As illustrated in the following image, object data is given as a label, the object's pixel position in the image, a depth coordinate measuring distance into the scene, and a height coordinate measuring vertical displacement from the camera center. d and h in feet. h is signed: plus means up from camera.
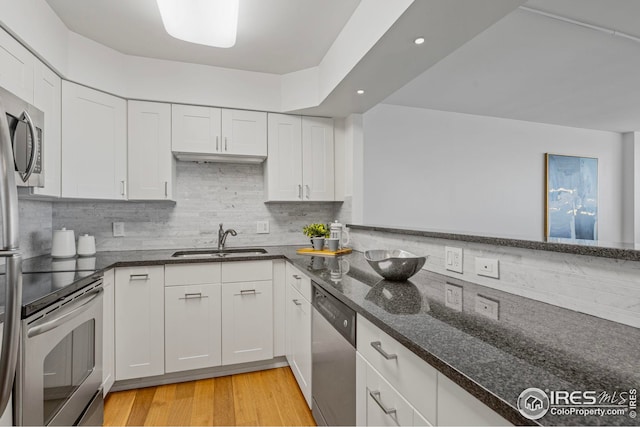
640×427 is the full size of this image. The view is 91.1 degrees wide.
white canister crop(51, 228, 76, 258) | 7.36 -0.76
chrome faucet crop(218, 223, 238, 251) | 8.75 -0.65
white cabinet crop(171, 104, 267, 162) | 8.40 +2.18
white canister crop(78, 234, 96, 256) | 7.72 -0.83
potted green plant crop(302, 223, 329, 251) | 8.20 -0.56
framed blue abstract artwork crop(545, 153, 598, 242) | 13.73 +0.78
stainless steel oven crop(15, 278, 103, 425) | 3.68 -2.12
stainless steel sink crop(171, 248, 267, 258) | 8.62 -1.13
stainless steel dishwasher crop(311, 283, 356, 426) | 4.13 -2.23
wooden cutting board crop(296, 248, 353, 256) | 7.84 -0.99
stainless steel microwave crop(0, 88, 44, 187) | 4.00 +0.99
